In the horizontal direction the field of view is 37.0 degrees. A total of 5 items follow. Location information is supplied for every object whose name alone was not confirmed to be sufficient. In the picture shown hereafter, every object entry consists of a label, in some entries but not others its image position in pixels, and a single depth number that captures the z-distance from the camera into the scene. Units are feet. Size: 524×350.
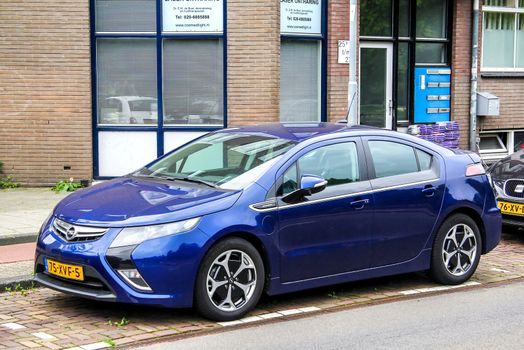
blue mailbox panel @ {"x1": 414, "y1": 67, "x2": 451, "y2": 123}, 52.54
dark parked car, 31.89
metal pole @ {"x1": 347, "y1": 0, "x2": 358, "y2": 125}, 36.83
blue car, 19.75
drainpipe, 53.16
